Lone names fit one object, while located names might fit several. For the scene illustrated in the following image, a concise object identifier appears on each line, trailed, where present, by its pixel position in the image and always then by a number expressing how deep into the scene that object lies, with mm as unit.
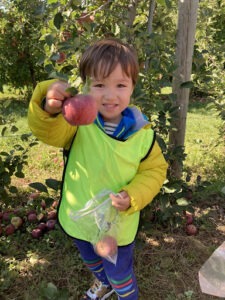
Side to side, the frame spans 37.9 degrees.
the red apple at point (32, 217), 2377
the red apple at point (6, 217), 2387
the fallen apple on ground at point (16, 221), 2299
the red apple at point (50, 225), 2298
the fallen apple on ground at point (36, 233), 2234
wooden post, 1942
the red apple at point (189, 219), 2425
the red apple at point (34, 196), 2605
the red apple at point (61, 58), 1672
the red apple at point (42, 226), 2289
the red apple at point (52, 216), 2395
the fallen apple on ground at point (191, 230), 2330
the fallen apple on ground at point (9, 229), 2258
